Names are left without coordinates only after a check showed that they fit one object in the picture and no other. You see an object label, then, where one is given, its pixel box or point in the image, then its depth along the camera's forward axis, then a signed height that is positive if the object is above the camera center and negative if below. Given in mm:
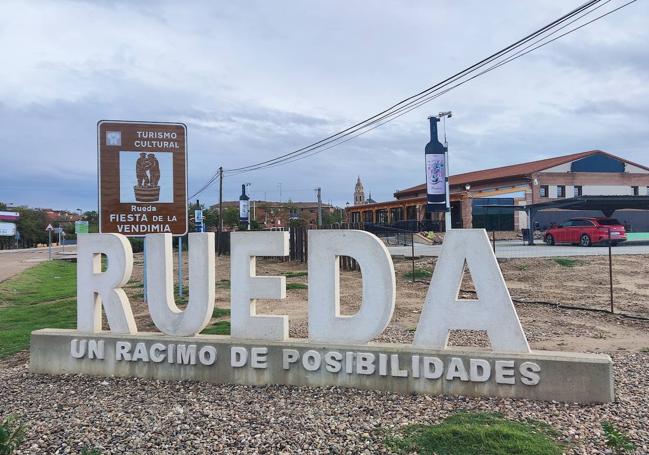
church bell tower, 135625 +10981
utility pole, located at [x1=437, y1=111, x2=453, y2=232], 22469 +3588
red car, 26797 +42
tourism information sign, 10969 +1298
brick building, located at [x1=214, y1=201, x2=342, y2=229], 86750 +4420
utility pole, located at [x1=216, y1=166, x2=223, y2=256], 42438 +4154
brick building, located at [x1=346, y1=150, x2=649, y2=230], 47875 +4428
